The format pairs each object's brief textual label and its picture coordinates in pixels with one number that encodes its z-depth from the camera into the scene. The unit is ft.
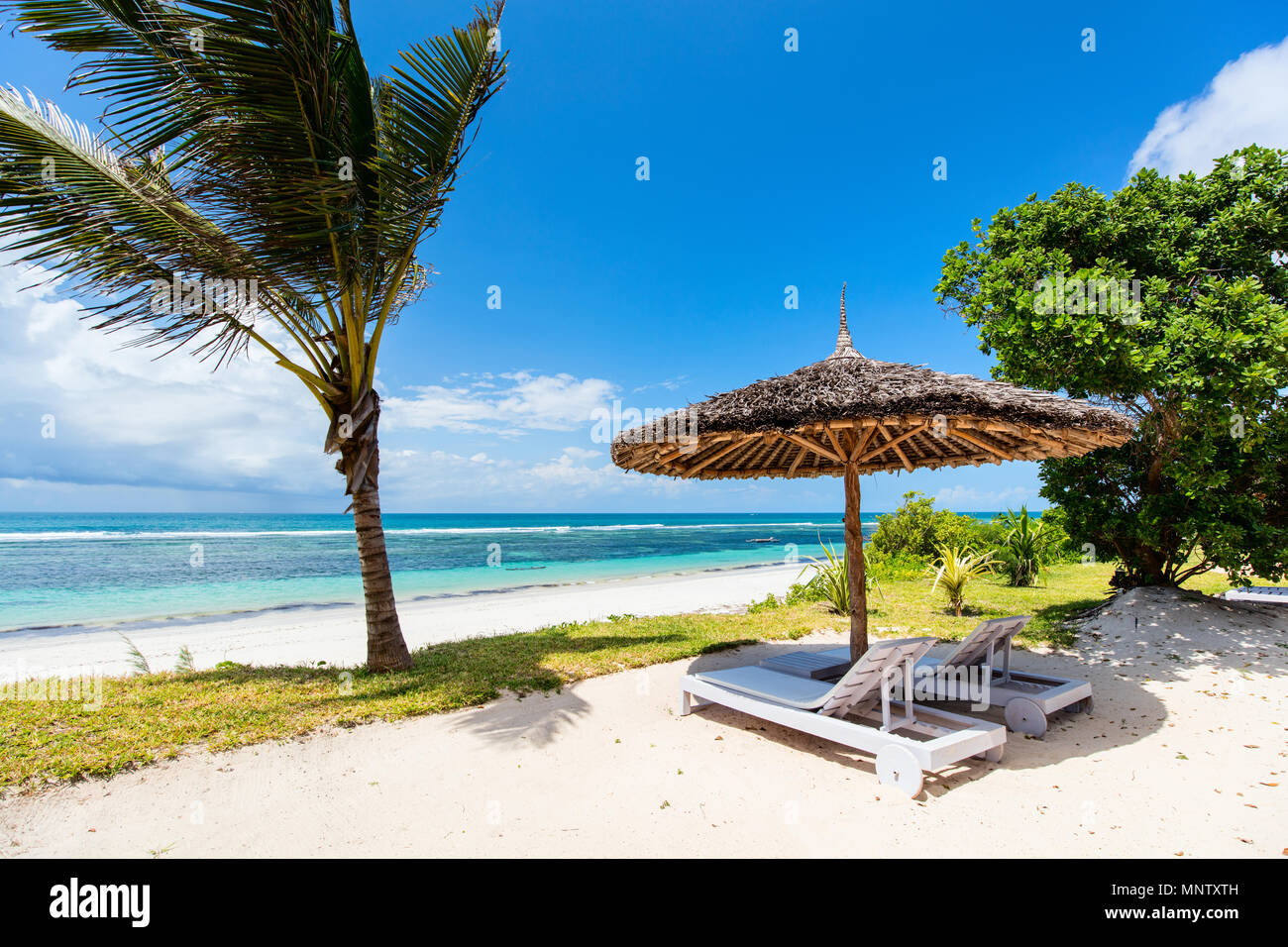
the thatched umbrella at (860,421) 13.91
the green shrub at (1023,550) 44.04
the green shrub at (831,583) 33.32
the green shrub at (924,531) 52.06
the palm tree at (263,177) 15.62
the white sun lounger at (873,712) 11.72
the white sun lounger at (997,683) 14.75
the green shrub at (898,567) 49.75
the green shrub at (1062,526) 28.14
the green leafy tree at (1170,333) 20.44
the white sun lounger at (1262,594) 28.89
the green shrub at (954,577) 32.63
